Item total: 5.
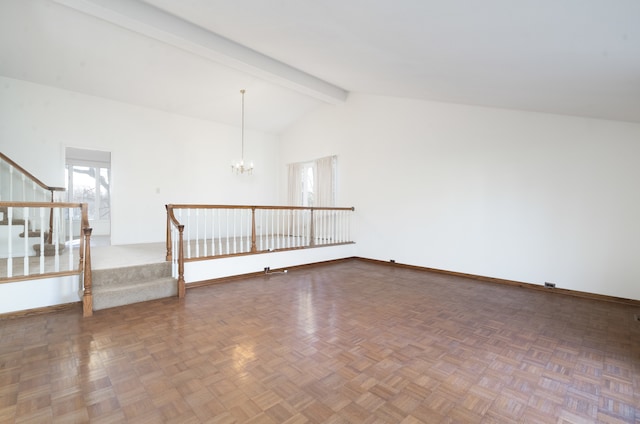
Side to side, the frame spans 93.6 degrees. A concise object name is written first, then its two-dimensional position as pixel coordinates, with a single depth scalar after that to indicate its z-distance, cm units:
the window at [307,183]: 824
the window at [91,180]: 854
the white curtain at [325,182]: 757
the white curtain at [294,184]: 845
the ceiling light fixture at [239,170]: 798
